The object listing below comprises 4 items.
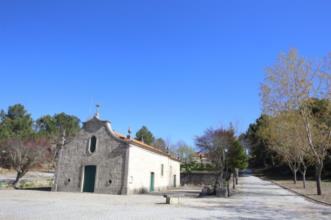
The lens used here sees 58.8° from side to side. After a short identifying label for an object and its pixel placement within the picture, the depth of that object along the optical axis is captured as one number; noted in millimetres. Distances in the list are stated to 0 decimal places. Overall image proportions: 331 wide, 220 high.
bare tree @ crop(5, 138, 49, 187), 31550
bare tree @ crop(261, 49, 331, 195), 24406
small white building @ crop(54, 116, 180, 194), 26062
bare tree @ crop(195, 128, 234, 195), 32294
